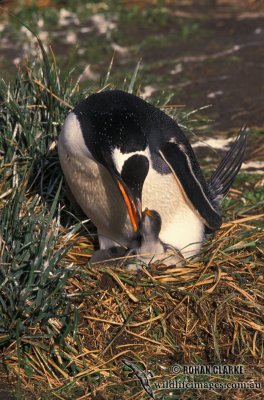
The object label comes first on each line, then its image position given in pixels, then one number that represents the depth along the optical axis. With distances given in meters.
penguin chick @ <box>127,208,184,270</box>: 8.27
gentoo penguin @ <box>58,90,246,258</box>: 7.54
